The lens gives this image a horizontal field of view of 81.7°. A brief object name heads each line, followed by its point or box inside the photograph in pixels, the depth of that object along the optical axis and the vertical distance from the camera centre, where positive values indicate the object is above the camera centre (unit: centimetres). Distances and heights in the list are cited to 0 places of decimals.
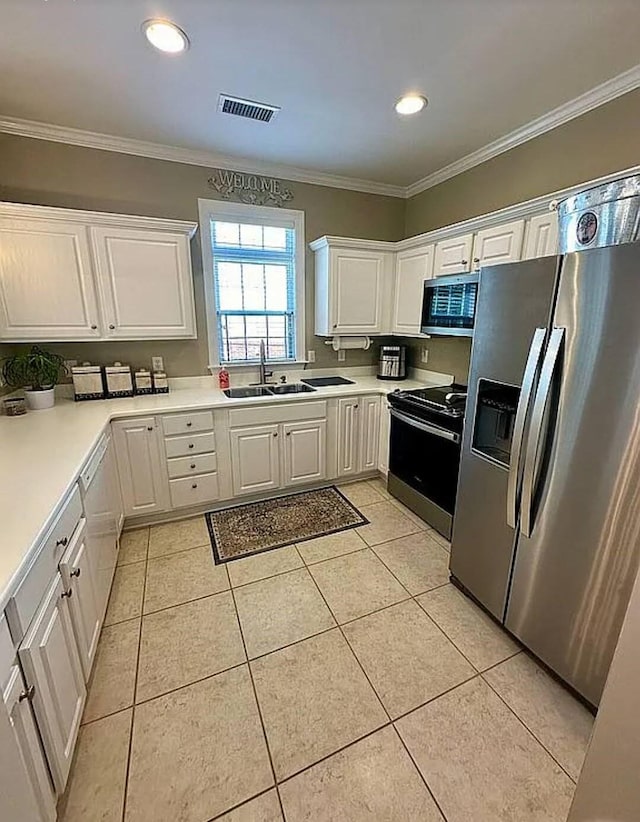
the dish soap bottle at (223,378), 325 -55
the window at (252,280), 312 +29
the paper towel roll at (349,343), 359 -27
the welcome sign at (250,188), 300 +102
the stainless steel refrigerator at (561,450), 127 -52
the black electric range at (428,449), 246 -96
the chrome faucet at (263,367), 334 -47
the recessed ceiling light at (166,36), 161 +121
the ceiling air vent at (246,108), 217 +121
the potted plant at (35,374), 242 -41
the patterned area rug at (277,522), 258 -155
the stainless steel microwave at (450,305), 247 +8
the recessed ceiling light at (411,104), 214 +122
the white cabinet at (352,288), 324 +24
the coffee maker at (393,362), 365 -45
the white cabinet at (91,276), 237 +24
